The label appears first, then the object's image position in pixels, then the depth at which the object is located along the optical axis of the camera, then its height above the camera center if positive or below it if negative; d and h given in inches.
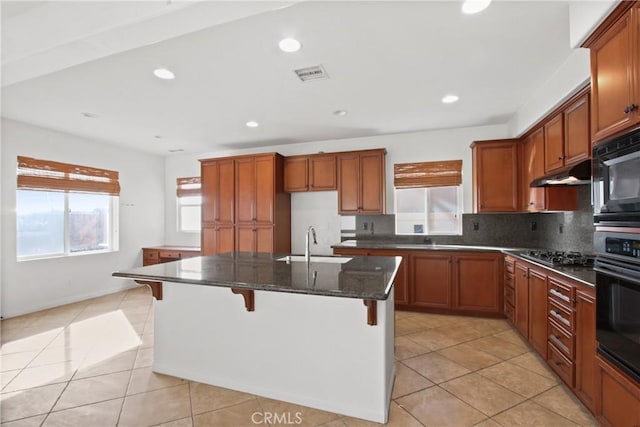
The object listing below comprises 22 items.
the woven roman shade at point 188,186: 233.8 +23.4
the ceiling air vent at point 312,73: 104.1 +51.3
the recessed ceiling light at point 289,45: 87.0 +51.1
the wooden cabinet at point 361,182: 174.2 +19.6
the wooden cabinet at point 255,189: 186.2 +16.9
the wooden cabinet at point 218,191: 196.4 +16.7
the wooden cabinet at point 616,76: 57.5 +29.4
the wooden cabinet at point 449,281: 148.4 -34.4
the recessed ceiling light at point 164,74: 103.3 +50.7
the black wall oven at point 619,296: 57.6 -17.3
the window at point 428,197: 174.4 +10.7
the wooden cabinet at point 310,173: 184.1 +26.9
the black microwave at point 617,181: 57.3 +7.0
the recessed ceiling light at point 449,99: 128.4 +51.3
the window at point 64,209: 164.2 +4.4
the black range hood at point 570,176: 95.4 +13.3
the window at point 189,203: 235.0 +9.9
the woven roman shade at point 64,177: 162.9 +23.7
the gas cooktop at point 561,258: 95.0 -15.3
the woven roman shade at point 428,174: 173.3 +24.5
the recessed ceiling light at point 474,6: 71.5 +51.3
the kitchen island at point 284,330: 75.2 -32.9
